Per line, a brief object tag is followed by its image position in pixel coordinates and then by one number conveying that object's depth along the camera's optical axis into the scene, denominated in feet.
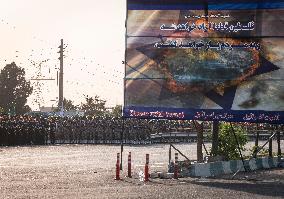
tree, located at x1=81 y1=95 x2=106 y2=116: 493.23
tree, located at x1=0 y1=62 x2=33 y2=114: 349.82
